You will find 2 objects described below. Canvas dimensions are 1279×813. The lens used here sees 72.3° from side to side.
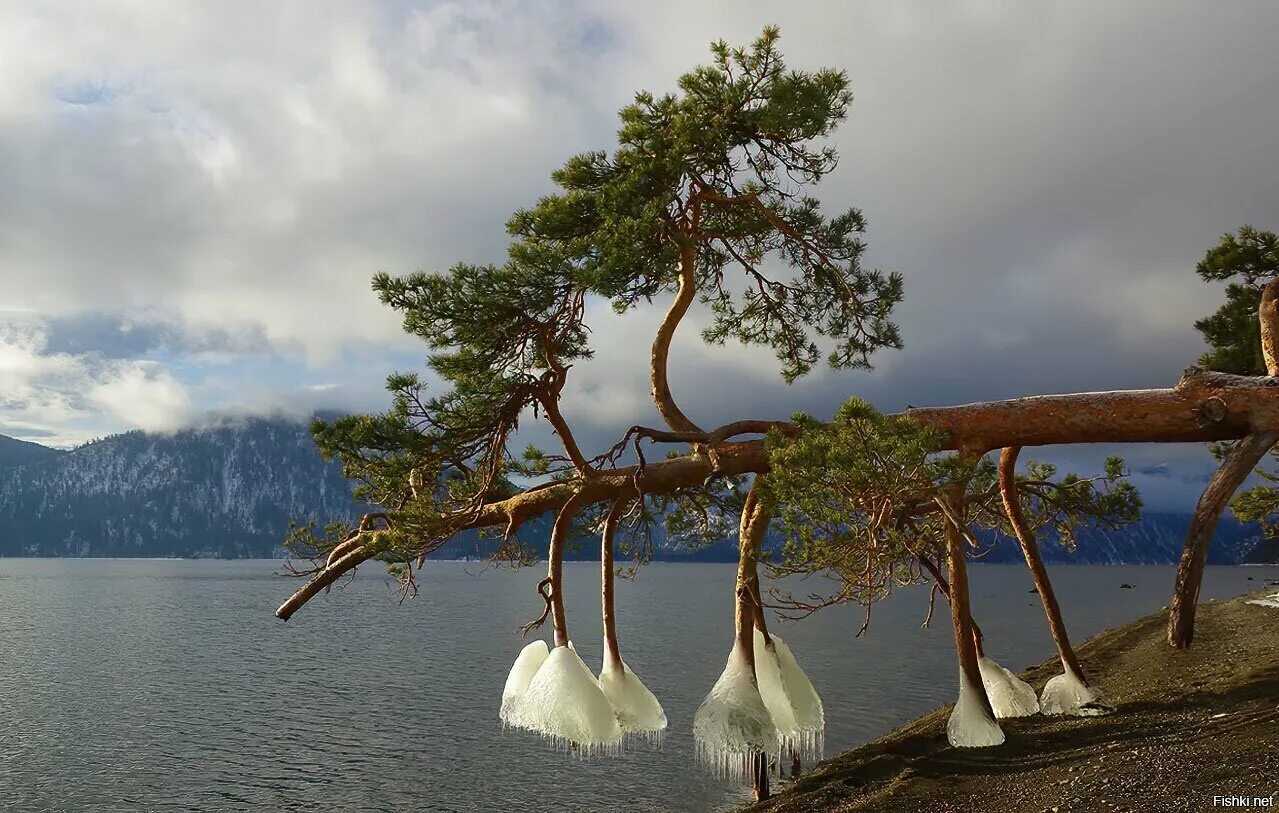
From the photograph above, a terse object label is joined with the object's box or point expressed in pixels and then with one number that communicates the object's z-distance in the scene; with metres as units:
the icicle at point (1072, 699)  15.49
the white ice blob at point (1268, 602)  34.20
